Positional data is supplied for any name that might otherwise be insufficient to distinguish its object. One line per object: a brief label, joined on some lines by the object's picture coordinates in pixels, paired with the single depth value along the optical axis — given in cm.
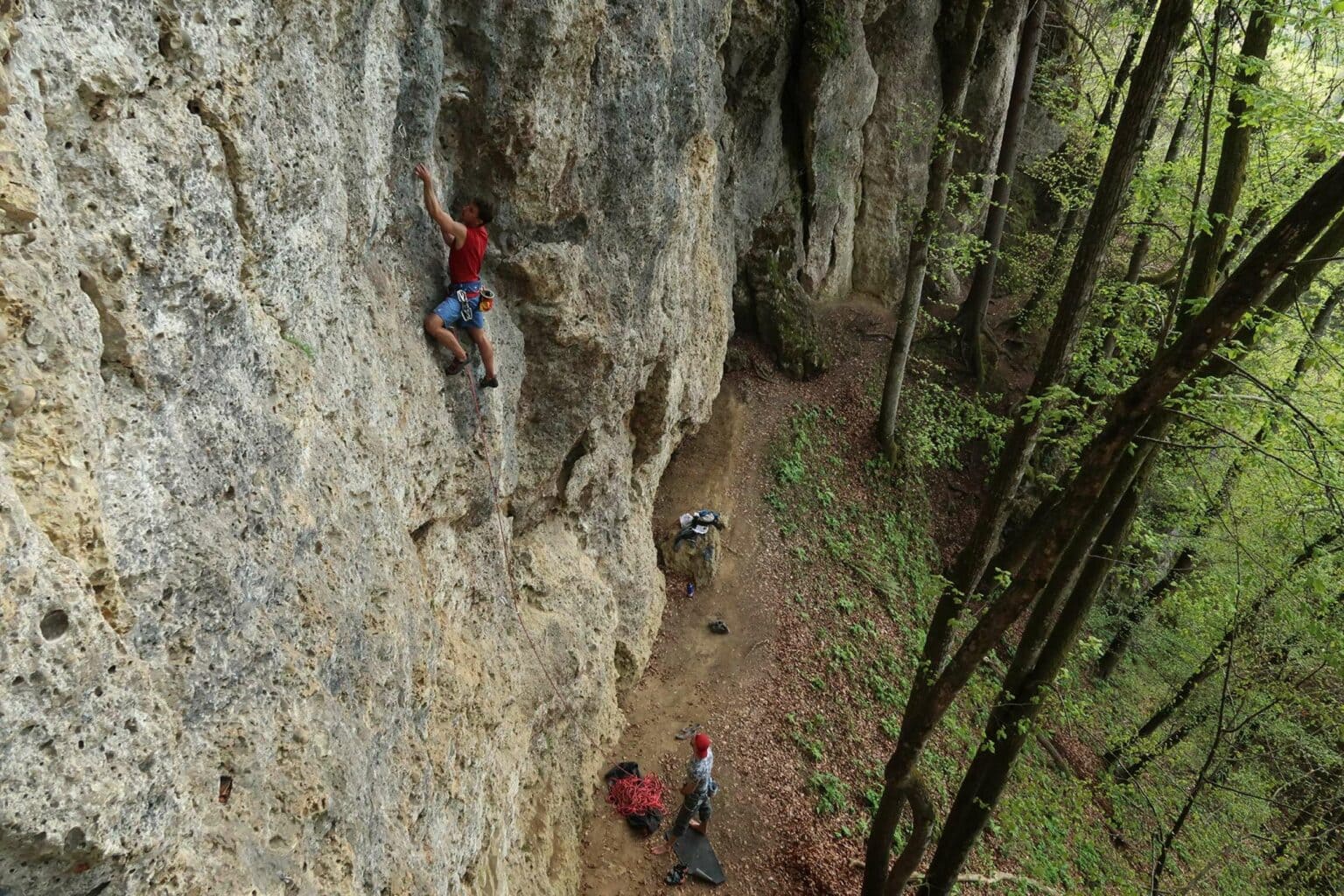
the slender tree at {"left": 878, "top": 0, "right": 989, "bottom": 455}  1557
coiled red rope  999
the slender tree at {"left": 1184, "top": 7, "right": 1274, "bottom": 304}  704
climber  650
